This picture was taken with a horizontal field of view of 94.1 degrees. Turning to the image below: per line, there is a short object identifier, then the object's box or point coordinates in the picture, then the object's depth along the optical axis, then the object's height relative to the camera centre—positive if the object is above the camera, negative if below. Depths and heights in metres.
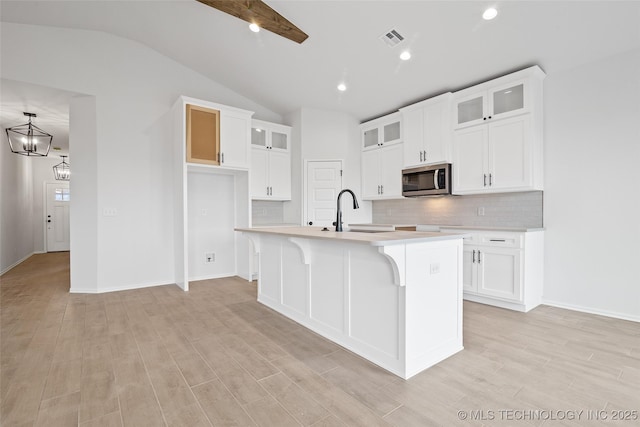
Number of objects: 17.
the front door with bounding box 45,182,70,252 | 8.45 -0.17
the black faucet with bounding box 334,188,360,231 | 2.67 -0.11
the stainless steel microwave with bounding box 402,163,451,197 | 4.04 +0.42
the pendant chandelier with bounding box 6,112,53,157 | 4.77 +1.13
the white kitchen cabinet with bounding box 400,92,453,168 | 4.02 +1.13
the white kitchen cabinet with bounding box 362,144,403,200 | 4.78 +0.63
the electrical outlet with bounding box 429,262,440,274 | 2.08 -0.41
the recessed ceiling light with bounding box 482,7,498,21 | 2.74 +1.83
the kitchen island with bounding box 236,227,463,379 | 1.91 -0.61
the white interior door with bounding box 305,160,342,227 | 5.21 +0.37
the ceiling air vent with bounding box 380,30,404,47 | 3.27 +1.94
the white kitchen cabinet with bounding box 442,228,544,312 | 3.21 -0.67
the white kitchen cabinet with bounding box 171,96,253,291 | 4.21 +0.36
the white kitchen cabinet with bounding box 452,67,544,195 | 3.32 +0.88
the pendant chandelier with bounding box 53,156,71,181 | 7.98 +1.08
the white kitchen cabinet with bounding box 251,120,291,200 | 5.07 +0.86
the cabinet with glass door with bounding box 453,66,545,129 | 3.31 +1.34
